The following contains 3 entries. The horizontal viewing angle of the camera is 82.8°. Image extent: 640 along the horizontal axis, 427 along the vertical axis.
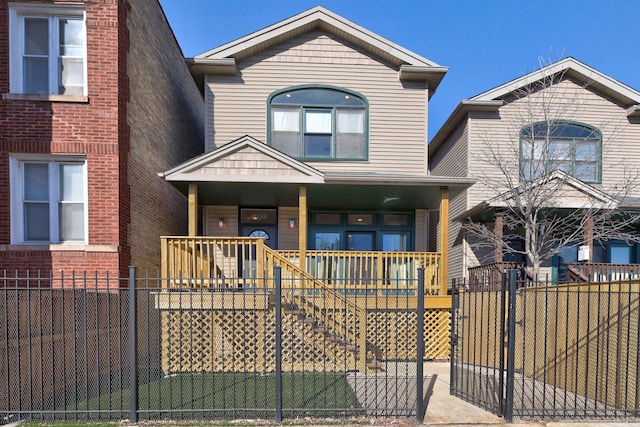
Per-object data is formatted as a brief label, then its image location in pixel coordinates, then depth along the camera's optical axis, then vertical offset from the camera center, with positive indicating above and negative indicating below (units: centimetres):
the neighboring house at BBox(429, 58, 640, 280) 1123 +238
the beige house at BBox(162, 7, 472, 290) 1063 +298
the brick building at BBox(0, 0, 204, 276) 722 +144
